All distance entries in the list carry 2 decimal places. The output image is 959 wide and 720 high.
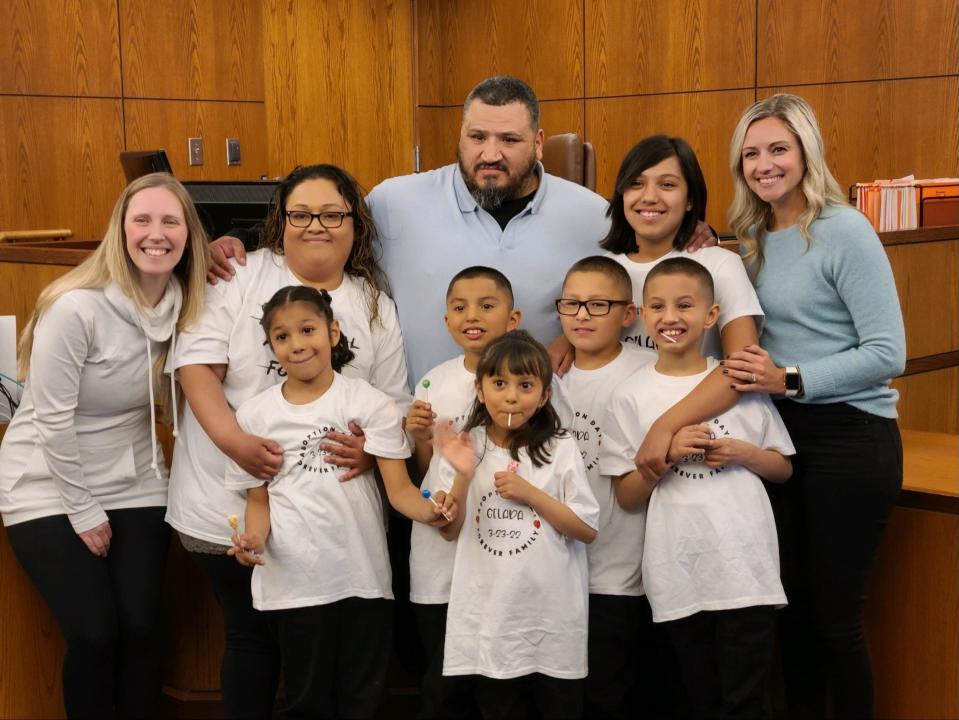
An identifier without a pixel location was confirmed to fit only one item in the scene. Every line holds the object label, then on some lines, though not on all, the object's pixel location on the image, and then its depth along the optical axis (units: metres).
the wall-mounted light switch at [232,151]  6.91
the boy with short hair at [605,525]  2.37
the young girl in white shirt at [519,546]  2.18
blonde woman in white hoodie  2.41
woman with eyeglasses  2.42
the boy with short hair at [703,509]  2.24
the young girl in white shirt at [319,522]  2.27
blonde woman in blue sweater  2.32
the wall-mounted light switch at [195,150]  6.77
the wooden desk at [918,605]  2.53
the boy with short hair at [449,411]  2.31
